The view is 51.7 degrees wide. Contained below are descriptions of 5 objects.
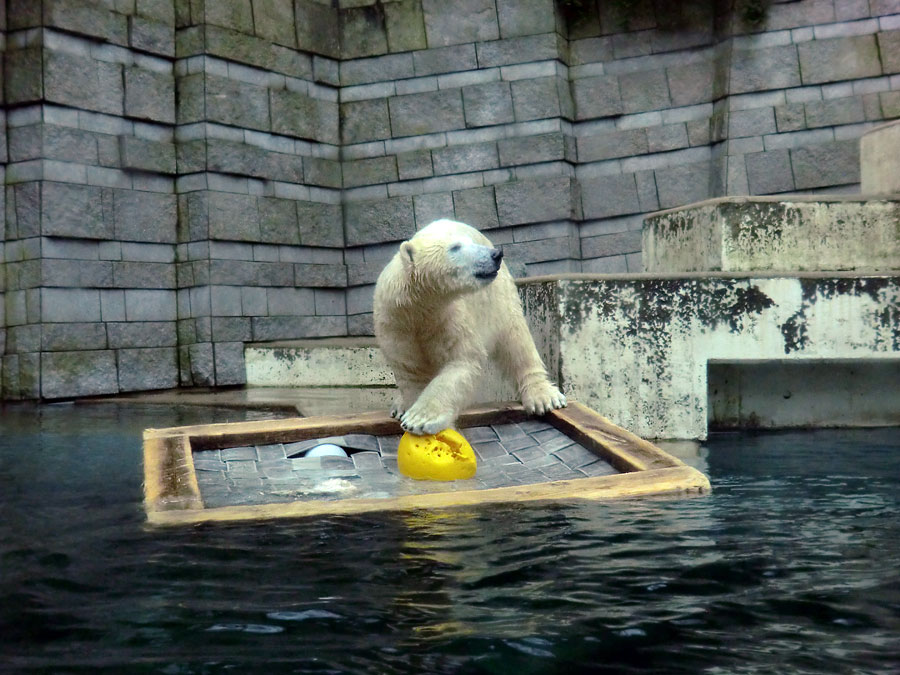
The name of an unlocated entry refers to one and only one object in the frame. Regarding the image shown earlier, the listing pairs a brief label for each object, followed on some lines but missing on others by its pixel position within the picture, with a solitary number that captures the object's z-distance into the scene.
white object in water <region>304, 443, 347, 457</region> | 4.01
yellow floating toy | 3.63
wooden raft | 2.94
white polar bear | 3.57
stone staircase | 5.34
